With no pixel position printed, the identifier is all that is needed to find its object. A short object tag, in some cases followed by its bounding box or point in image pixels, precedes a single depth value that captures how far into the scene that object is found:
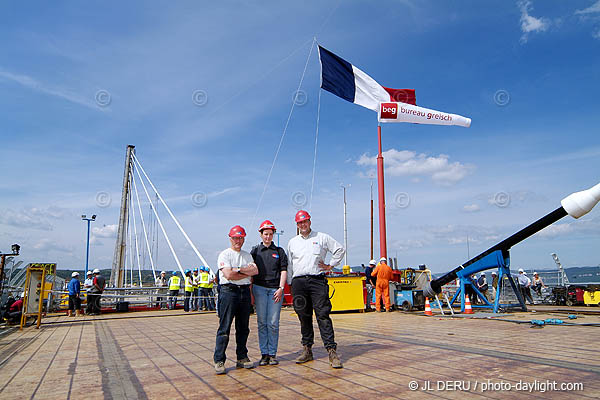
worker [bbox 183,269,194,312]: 17.06
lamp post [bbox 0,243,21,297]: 11.33
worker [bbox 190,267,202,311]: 16.89
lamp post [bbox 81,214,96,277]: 35.06
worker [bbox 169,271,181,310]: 19.05
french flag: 13.86
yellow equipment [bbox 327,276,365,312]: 13.41
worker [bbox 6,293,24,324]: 11.67
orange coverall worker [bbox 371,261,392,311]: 13.33
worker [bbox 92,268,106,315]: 15.86
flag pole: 18.06
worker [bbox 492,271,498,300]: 15.09
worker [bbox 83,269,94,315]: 15.84
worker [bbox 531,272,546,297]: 20.03
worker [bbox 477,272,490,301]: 16.99
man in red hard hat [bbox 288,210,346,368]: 5.09
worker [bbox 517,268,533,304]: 14.32
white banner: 15.66
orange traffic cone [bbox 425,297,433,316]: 11.80
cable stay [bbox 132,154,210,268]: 14.34
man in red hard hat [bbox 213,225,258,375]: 4.94
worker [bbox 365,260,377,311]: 14.53
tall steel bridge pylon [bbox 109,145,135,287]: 26.75
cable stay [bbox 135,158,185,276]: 17.56
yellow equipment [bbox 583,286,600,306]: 15.24
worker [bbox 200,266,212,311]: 16.59
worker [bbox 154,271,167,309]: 20.02
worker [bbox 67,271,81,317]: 15.10
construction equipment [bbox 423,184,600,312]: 7.68
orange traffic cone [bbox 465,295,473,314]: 11.68
